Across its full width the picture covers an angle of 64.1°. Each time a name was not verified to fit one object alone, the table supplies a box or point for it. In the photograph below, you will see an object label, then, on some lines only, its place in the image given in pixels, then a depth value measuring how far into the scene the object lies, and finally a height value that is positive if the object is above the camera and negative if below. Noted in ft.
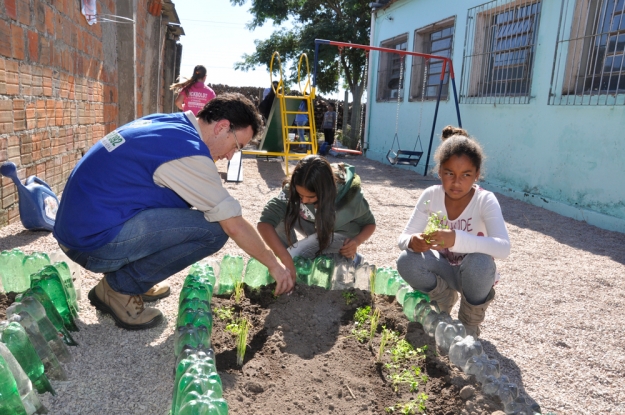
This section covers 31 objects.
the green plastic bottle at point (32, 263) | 8.14 -2.70
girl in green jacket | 8.53 -1.88
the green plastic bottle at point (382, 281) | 9.14 -2.97
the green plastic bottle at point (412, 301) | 8.03 -2.92
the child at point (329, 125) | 48.73 -1.18
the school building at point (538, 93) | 18.58 +1.42
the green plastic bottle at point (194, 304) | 6.95 -2.76
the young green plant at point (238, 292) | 8.59 -3.15
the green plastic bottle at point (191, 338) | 6.04 -2.82
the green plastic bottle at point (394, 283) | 8.96 -2.94
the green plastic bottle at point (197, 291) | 7.55 -2.81
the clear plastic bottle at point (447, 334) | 6.84 -2.88
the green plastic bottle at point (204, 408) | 4.36 -2.61
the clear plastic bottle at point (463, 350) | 6.23 -2.83
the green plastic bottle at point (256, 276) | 9.20 -3.04
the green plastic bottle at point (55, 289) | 7.05 -2.73
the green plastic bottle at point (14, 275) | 8.13 -2.90
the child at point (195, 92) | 22.22 +0.54
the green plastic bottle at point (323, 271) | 9.46 -2.95
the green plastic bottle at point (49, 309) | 6.57 -2.83
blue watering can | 11.76 -2.58
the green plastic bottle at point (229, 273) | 8.95 -2.96
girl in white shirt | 7.88 -1.88
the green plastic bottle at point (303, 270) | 9.45 -2.94
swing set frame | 25.57 +2.46
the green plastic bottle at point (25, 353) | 5.49 -2.84
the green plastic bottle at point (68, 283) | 7.87 -2.90
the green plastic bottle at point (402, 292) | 8.62 -2.99
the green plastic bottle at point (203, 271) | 8.29 -2.78
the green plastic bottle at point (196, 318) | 6.57 -2.79
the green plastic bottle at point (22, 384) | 4.98 -2.94
